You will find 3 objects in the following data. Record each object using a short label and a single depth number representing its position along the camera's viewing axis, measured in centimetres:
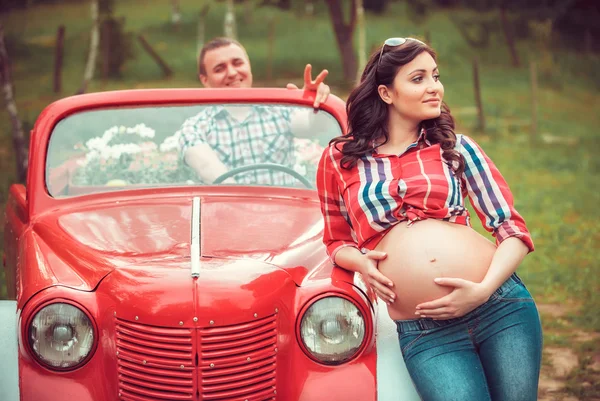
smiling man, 408
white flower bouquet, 404
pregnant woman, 272
